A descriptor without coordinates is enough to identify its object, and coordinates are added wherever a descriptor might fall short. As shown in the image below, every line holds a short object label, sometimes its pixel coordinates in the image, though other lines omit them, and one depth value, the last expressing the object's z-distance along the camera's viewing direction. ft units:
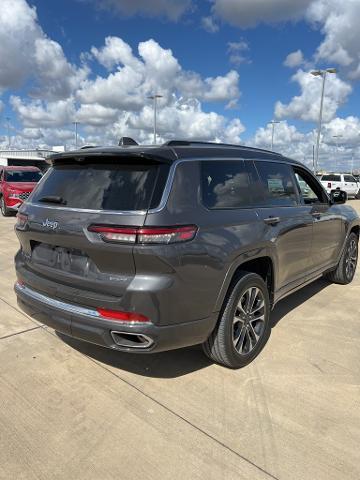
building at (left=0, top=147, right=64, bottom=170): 71.48
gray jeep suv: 9.00
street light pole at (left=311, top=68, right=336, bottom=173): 108.78
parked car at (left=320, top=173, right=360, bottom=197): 98.48
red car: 47.55
